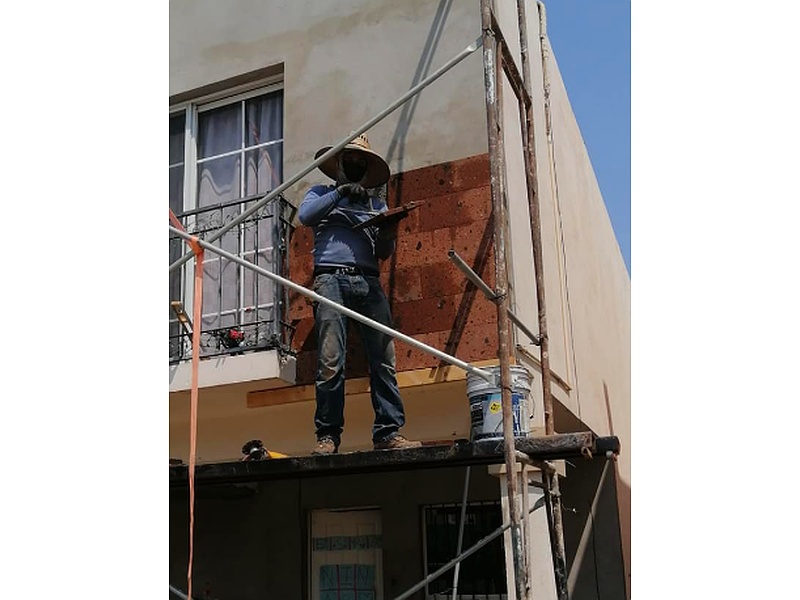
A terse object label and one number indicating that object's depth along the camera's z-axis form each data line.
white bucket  5.12
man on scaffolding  5.58
